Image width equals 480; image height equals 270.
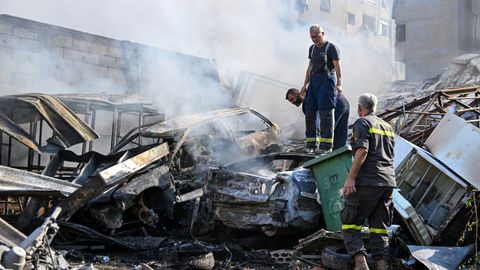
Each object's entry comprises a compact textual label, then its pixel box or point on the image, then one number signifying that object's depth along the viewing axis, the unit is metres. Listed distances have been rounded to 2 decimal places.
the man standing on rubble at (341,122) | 7.06
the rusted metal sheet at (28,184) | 5.31
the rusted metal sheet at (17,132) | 6.66
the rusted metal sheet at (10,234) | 4.31
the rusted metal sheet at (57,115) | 7.50
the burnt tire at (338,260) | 4.71
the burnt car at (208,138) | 7.14
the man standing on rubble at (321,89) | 6.81
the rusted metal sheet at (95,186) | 5.62
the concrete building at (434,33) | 28.16
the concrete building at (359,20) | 33.84
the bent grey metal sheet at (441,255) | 5.06
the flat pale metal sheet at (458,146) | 5.80
